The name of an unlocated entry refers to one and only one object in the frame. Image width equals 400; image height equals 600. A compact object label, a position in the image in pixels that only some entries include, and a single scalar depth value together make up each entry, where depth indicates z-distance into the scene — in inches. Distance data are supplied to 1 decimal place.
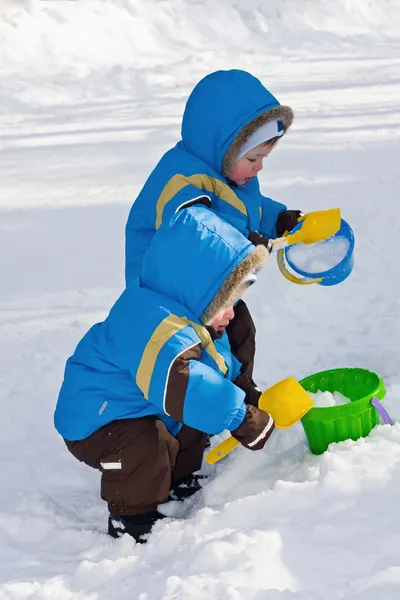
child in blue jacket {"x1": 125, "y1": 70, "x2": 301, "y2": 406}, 196.6
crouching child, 156.4
